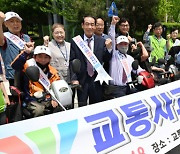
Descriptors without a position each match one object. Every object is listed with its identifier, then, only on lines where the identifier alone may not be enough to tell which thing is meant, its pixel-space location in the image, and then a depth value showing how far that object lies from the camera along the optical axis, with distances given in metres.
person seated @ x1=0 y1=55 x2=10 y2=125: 2.63
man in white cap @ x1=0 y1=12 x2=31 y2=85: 3.76
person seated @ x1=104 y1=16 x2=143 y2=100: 3.80
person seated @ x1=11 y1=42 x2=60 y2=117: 3.15
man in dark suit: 3.83
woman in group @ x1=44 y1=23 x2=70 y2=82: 4.07
